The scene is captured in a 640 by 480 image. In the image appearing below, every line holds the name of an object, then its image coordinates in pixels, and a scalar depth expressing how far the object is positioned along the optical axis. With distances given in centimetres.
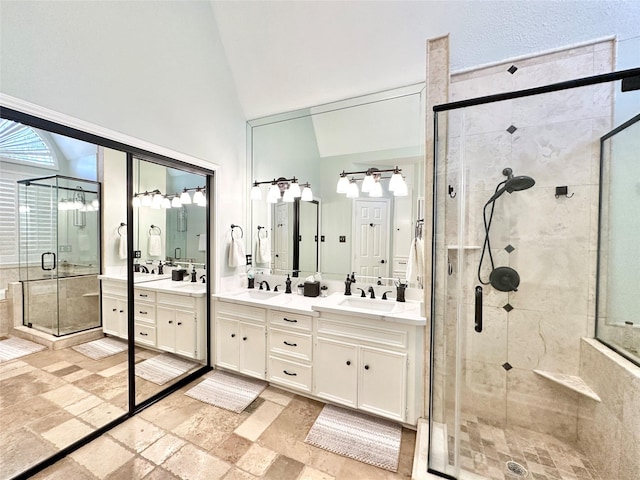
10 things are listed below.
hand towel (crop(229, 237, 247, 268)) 284
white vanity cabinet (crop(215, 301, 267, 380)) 244
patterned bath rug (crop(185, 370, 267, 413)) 224
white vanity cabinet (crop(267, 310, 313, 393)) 224
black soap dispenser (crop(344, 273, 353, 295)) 253
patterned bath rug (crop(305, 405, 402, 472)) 171
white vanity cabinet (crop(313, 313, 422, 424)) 189
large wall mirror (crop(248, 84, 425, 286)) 232
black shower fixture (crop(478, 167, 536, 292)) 174
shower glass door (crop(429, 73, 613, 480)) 162
